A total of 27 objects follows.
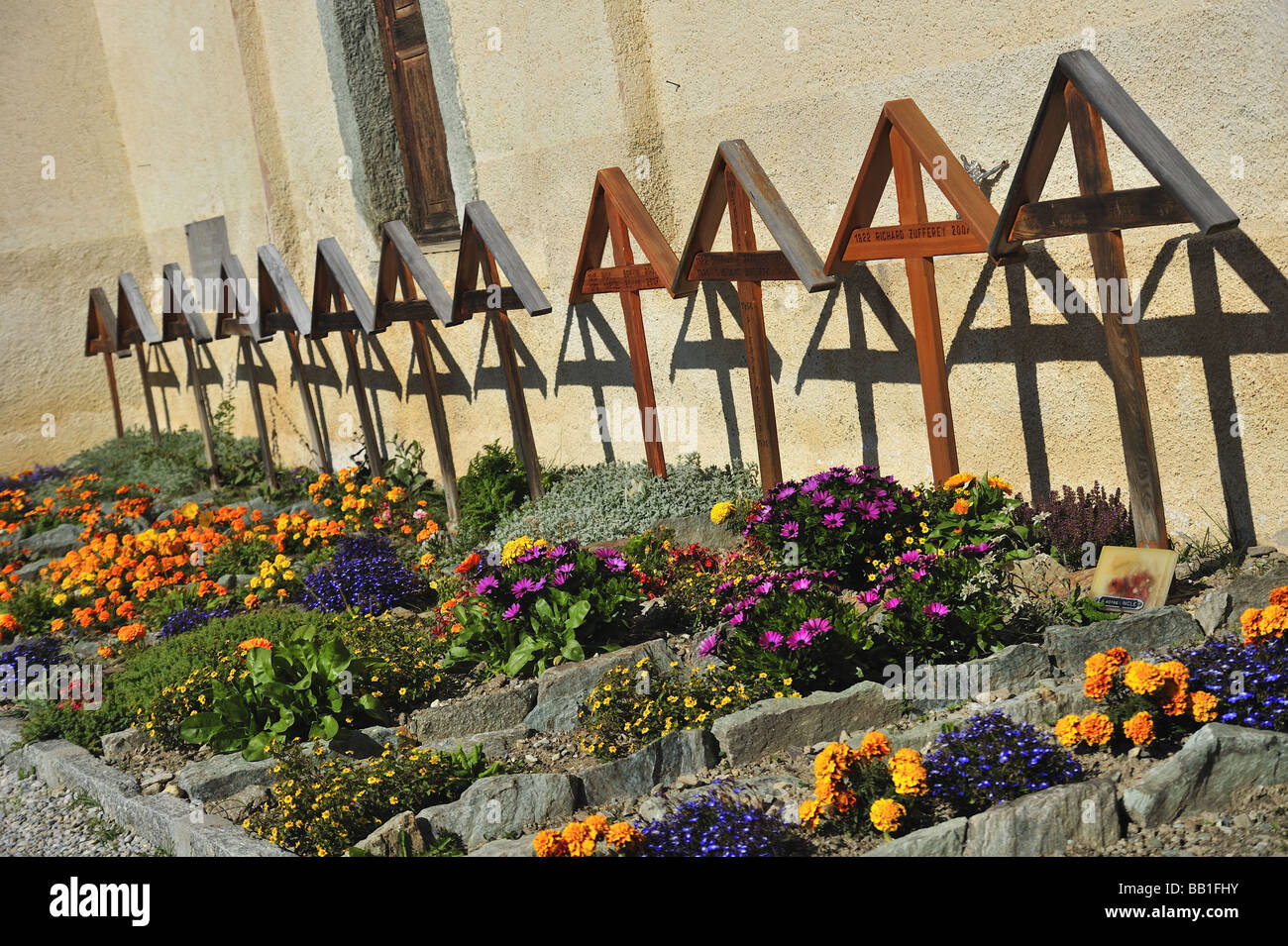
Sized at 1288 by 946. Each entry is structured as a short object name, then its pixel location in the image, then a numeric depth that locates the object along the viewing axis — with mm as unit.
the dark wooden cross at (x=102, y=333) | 11664
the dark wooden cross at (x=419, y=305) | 7250
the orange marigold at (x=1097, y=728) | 3389
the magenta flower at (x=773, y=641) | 4117
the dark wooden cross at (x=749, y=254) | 5434
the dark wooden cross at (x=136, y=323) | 10852
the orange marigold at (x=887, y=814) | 3197
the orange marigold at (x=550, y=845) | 3238
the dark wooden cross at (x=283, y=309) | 8727
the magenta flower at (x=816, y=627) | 4113
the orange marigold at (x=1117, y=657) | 3506
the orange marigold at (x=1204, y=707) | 3316
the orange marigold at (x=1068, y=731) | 3420
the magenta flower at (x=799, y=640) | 4086
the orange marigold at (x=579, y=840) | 3232
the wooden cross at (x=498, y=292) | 6691
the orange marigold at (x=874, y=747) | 3428
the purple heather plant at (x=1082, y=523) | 4793
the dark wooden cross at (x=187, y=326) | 10039
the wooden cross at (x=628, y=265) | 6168
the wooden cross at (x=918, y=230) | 4773
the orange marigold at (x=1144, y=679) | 3357
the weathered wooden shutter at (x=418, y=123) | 8633
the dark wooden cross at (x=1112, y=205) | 3938
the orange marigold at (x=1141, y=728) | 3318
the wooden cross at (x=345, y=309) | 8000
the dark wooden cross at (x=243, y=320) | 9398
